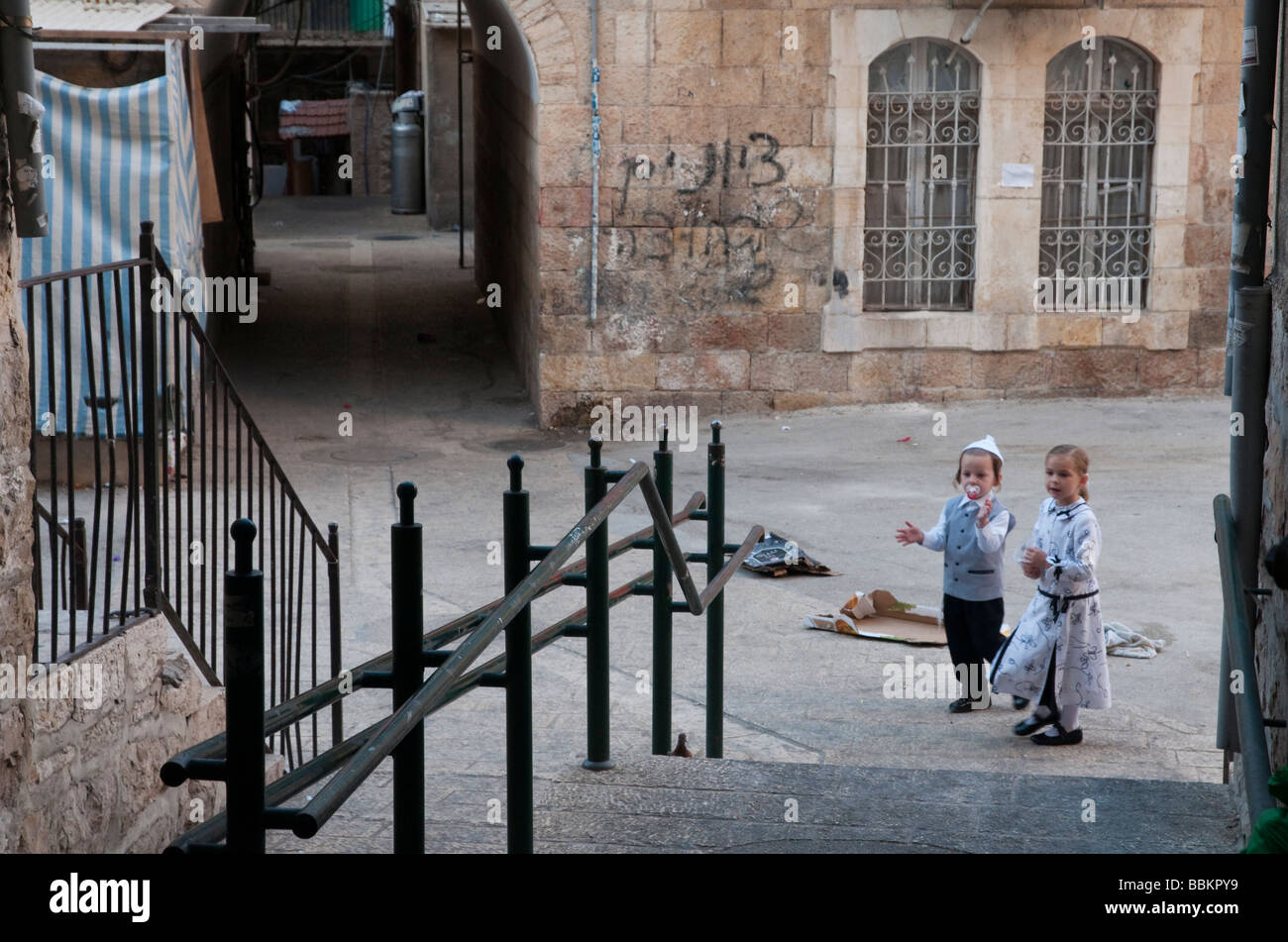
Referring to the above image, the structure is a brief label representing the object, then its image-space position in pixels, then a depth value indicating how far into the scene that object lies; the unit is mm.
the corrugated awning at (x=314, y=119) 26812
